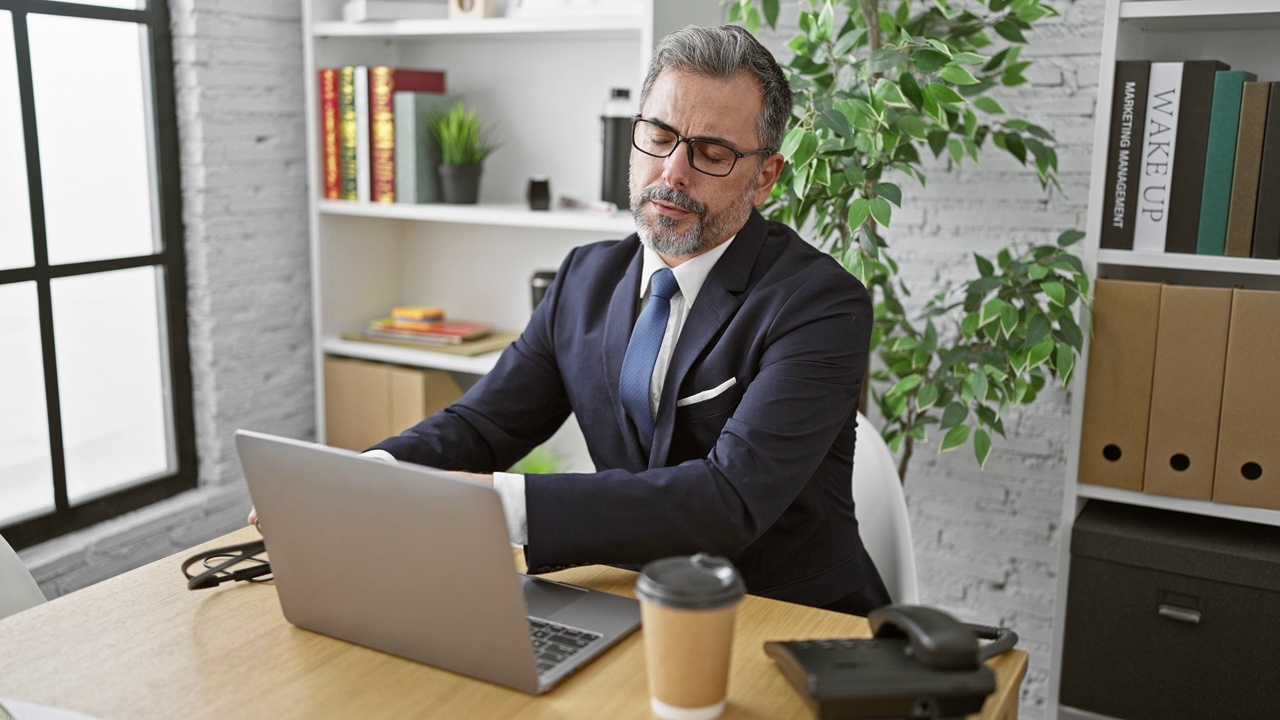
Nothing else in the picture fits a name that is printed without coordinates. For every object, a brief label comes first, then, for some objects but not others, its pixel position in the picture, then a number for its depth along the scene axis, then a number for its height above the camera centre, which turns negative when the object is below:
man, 1.51 -0.27
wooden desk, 1.02 -0.50
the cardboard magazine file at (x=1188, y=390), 1.94 -0.39
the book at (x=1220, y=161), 1.90 +0.00
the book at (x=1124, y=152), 1.96 +0.02
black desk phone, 0.94 -0.43
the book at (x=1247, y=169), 1.88 -0.01
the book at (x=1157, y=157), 1.94 +0.01
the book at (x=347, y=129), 2.83 +0.05
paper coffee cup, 0.94 -0.40
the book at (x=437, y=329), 2.91 -0.46
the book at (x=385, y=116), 2.79 +0.08
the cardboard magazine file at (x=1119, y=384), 2.00 -0.39
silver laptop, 1.01 -0.39
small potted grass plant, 2.79 -0.01
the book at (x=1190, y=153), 1.92 +0.02
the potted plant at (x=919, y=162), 1.95 -0.01
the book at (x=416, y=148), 2.77 +0.00
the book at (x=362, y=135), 2.80 +0.03
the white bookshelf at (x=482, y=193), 2.79 -0.11
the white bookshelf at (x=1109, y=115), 1.93 +0.08
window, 2.43 -0.28
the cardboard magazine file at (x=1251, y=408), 1.90 -0.41
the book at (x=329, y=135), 2.86 +0.03
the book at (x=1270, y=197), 1.88 -0.06
